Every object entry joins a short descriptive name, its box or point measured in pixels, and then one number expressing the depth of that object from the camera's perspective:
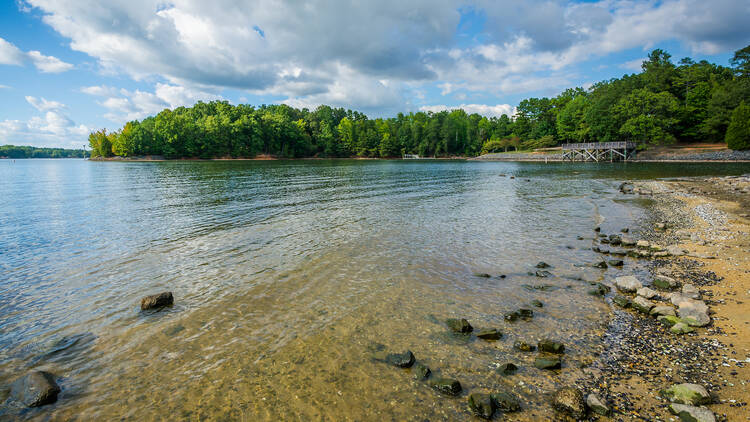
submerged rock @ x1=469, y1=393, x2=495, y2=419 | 4.56
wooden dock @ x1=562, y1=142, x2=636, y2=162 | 86.91
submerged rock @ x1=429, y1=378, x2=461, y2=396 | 5.06
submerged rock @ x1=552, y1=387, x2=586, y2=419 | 4.49
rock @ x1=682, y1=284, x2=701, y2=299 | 7.65
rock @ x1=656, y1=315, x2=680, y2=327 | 6.64
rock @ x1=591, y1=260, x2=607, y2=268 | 10.39
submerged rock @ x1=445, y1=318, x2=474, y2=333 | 6.79
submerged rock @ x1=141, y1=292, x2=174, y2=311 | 8.00
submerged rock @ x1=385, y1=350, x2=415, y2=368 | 5.78
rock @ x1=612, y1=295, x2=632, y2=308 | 7.64
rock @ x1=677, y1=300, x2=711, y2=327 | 6.46
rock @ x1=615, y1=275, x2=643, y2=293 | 8.41
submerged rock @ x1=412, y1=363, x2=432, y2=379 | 5.46
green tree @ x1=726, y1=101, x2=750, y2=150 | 66.62
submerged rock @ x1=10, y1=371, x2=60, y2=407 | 5.04
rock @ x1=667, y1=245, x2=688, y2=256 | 10.94
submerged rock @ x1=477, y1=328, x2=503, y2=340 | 6.54
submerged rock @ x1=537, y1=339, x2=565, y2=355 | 5.93
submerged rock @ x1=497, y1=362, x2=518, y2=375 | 5.49
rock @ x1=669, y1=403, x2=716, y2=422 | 4.07
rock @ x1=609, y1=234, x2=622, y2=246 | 12.98
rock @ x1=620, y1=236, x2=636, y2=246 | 12.57
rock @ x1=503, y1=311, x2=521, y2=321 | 7.30
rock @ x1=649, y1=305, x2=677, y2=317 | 6.93
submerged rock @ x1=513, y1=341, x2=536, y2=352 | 6.11
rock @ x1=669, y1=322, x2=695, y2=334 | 6.30
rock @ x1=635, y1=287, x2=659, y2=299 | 7.73
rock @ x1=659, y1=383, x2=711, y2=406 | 4.38
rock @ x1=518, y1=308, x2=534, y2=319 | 7.39
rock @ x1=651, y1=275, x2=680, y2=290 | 8.38
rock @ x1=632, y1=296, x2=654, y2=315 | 7.24
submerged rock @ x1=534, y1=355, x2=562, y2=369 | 5.52
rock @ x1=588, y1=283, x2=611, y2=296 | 8.42
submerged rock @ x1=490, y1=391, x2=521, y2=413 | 4.68
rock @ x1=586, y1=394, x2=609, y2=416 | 4.43
